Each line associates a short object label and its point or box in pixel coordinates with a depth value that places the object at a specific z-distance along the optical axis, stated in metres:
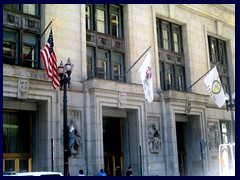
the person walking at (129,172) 23.14
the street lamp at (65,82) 15.38
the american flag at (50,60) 18.06
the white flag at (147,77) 21.80
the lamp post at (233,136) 35.34
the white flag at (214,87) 25.03
